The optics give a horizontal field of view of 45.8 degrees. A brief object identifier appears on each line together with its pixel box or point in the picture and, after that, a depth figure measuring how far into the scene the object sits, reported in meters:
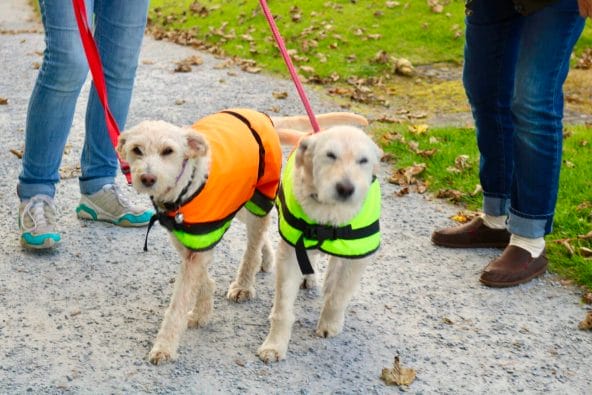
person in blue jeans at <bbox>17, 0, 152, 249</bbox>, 4.03
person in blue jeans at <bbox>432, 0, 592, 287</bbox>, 3.65
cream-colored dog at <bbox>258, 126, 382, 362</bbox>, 3.14
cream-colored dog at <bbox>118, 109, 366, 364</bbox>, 3.25
